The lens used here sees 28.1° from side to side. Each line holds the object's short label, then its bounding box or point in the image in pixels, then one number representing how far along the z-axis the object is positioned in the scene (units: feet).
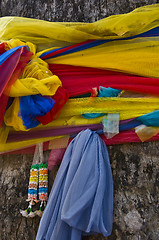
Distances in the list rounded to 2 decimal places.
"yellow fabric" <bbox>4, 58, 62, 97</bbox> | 4.81
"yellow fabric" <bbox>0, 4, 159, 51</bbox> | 5.11
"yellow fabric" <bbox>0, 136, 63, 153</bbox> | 5.28
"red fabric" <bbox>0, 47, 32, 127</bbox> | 4.82
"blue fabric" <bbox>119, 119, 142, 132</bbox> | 4.92
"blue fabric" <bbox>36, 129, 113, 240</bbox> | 4.21
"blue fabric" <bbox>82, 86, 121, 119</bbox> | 5.06
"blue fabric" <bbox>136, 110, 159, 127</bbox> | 4.75
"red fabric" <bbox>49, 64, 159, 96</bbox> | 5.03
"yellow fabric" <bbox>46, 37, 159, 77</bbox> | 5.16
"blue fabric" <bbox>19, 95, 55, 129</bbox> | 4.86
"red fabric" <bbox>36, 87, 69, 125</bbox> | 5.01
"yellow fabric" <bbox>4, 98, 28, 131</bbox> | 4.93
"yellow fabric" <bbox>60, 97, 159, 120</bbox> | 4.95
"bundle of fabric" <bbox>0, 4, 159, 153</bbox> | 4.90
